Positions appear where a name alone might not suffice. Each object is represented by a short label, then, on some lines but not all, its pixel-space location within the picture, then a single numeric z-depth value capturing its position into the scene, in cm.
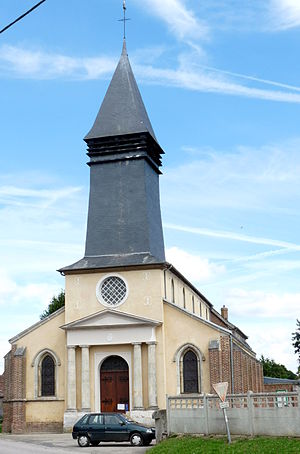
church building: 3291
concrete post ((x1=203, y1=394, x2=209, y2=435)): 2159
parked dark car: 2480
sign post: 1956
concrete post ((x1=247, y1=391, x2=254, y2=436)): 2018
